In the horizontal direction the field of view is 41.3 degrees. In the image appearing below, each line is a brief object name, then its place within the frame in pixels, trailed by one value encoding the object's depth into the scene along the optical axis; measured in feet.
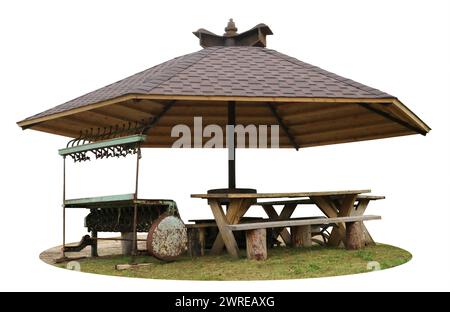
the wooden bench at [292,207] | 35.42
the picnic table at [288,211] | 30.01
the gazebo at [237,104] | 29.45
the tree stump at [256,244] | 29.30
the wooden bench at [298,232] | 29.32
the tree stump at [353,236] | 33.53
